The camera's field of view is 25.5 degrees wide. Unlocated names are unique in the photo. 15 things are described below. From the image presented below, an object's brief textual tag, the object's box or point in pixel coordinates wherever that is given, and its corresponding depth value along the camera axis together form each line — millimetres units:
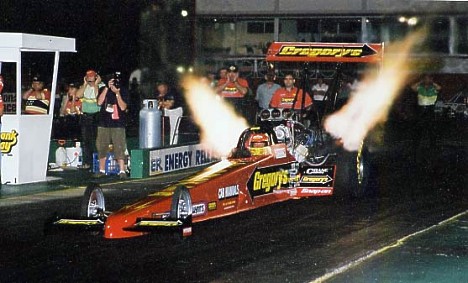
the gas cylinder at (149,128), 19250
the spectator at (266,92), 21172
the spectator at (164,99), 21719
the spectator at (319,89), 28938
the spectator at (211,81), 26722
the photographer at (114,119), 18031
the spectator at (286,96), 16797
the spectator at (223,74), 22656
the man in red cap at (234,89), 22234
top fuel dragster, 10492
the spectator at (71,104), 20594
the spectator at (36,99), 17906
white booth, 16875
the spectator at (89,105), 18875
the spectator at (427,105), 23059
